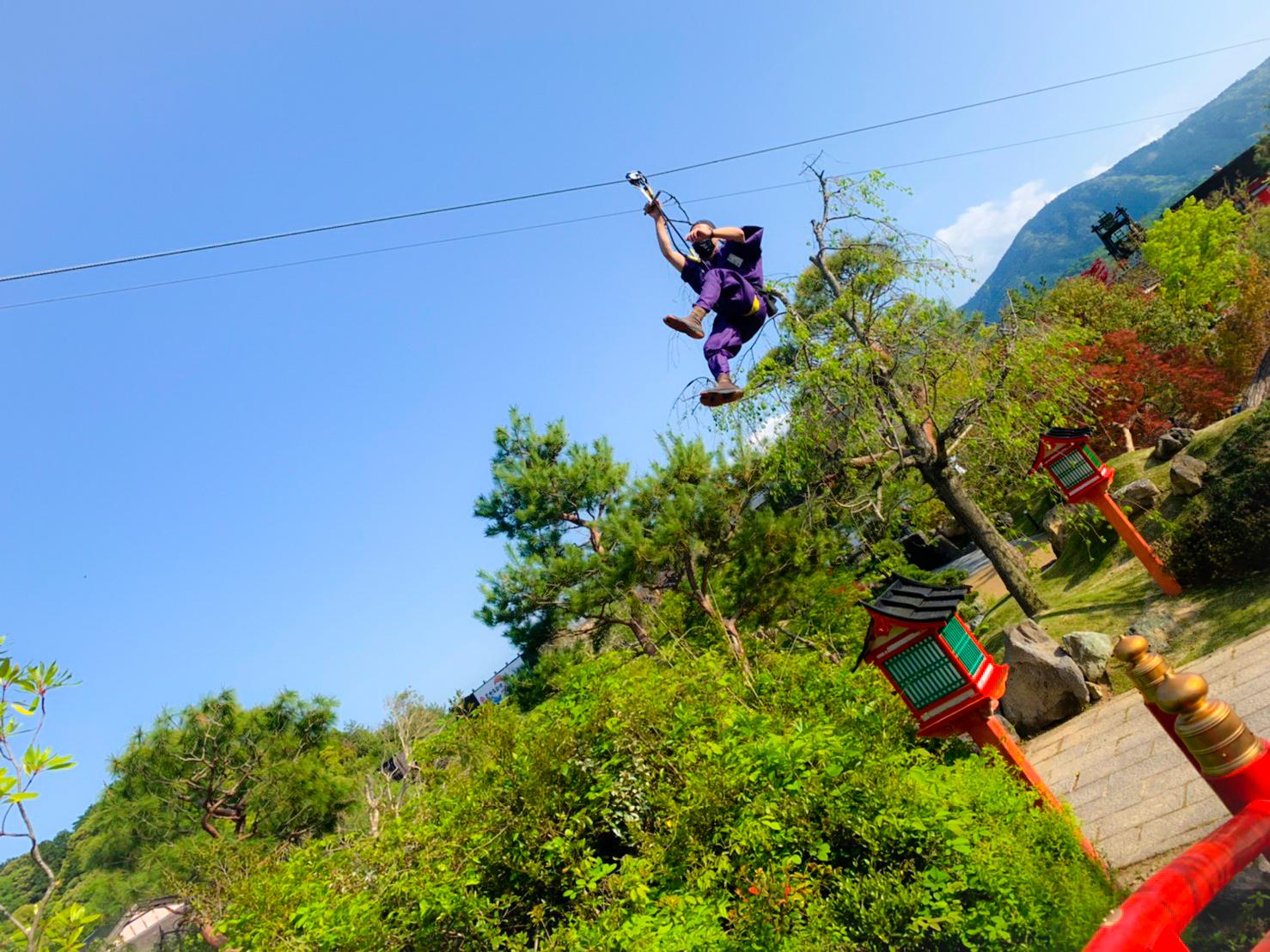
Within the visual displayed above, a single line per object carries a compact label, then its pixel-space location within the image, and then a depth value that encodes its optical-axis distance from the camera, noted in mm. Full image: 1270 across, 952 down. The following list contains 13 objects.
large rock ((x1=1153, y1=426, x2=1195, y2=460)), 10258
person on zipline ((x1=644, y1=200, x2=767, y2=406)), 4363
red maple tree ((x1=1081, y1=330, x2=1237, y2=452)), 13289
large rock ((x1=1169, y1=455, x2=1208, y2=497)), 8070
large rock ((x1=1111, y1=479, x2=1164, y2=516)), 9250
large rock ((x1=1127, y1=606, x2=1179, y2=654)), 6230
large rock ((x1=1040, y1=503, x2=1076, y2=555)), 11602
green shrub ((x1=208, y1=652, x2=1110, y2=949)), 2773
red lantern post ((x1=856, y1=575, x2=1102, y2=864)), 4105
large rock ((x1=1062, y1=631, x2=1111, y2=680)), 6344
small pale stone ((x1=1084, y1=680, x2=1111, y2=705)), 6230
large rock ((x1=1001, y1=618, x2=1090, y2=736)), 6242
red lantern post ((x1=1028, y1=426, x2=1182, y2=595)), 7914
